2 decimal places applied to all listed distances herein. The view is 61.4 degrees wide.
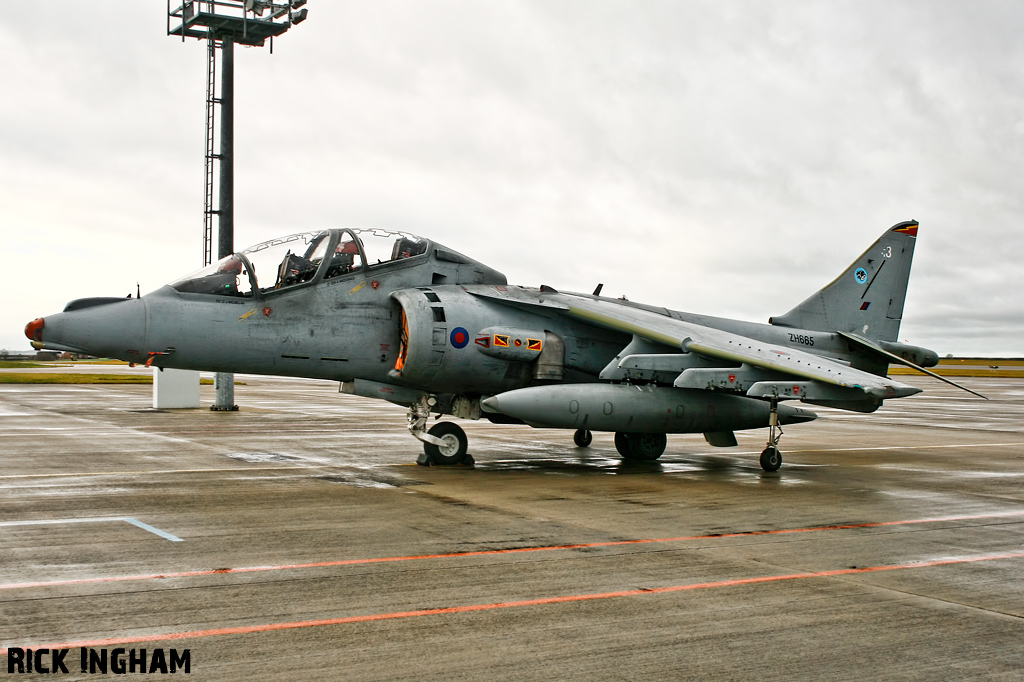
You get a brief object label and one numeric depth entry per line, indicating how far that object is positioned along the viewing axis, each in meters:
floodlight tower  24.22
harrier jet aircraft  11.37
